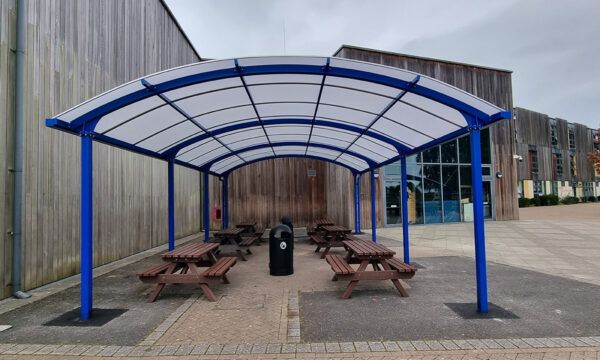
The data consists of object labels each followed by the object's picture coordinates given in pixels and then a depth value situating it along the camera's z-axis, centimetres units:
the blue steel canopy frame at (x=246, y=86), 413
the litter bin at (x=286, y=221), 1134
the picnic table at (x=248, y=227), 1169
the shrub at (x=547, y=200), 3534
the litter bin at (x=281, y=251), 631
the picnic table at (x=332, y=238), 845
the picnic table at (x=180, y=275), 467
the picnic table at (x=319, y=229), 1073
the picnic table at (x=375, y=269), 474
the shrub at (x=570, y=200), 3805
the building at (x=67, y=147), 504
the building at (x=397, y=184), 1523
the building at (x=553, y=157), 3866
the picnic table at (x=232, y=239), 876
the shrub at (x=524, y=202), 3398
